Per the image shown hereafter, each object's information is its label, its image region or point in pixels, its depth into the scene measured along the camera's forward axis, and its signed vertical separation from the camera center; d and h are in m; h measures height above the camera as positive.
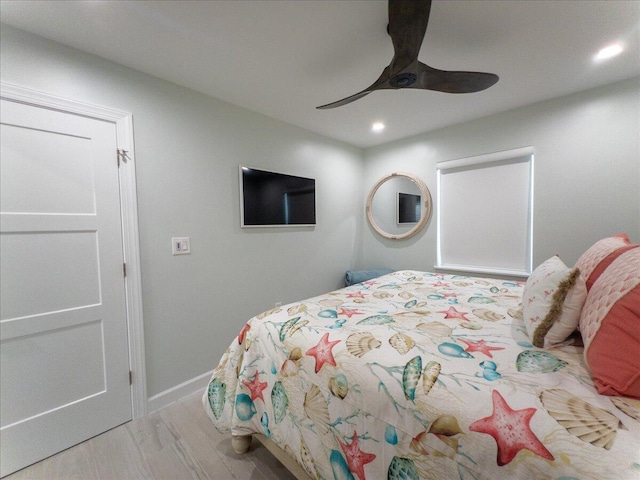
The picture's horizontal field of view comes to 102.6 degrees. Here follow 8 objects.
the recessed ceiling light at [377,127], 2.74 +1.09
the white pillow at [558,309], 0.94 -0.32
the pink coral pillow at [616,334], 0.67 -0.32
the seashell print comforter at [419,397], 0.62 -0.52
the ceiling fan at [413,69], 1.14 +0.84
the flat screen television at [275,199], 2.36 +0.28
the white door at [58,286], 1.37 -0.33
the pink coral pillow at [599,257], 1.08 -0.16
